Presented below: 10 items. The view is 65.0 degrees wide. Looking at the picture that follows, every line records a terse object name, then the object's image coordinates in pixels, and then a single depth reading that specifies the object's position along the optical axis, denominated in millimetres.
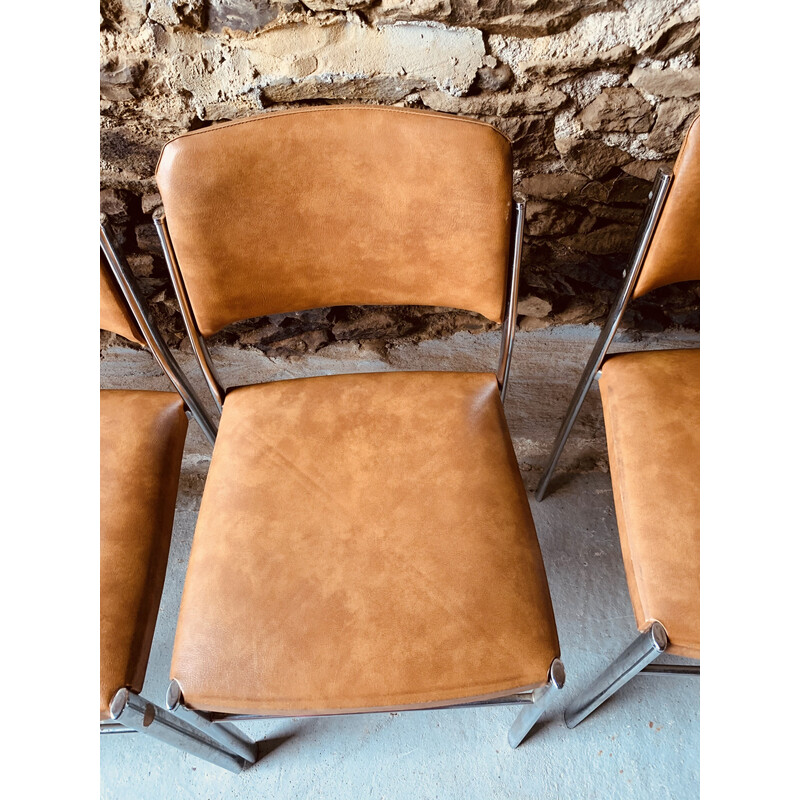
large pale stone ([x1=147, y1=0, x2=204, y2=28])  838
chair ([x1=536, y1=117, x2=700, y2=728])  732
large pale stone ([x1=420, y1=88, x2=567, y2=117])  934
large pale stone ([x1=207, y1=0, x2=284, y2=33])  838
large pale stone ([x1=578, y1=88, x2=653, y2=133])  935
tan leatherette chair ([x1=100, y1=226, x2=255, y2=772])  731
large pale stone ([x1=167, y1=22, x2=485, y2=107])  867
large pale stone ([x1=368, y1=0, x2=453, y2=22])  826
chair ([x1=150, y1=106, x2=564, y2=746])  710
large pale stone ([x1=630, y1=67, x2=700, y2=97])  901
